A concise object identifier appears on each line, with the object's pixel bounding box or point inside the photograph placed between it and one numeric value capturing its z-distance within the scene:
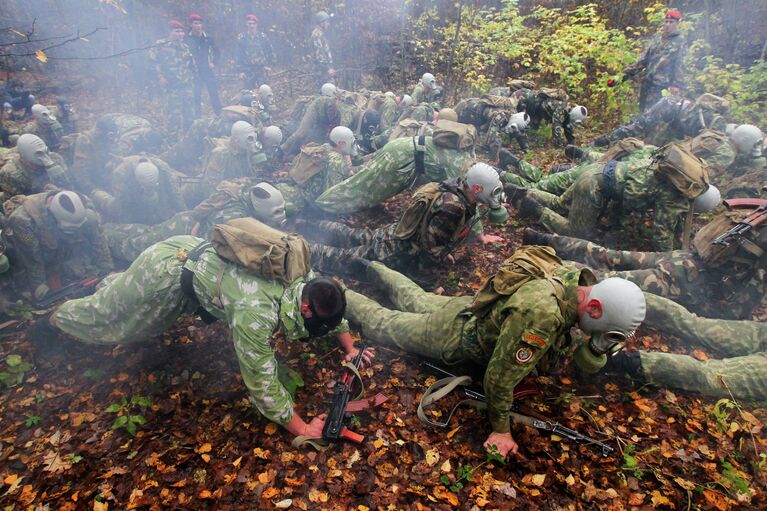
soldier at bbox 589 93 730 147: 7.98
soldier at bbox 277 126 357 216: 7.02
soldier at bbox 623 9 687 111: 9.30
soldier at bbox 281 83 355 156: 9.56
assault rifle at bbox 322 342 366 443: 3.47
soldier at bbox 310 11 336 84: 13.93
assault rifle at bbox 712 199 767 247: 4.40
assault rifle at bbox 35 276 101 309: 5.27
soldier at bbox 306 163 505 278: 4.91
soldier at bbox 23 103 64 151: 9.13
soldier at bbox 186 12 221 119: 10.72
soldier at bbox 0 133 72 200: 6.57
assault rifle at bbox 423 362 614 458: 3.43
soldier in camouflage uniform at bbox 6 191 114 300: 5.34
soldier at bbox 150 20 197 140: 10.56
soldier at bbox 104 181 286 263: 5.99
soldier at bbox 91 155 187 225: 6.48
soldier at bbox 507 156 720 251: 5.43
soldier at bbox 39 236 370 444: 3.26
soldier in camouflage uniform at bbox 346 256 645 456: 2.96
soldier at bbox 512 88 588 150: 9.31
